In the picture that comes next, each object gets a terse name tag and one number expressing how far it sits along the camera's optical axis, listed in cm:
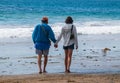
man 1301
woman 1329
